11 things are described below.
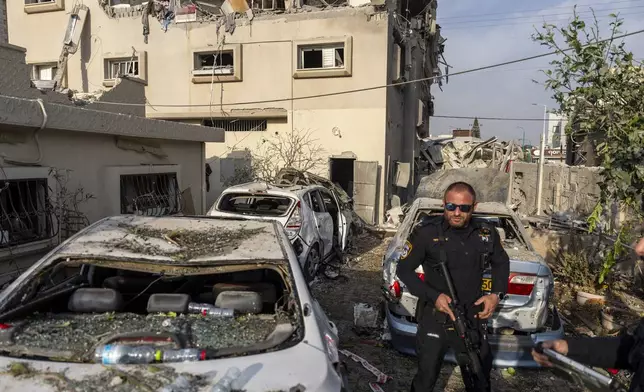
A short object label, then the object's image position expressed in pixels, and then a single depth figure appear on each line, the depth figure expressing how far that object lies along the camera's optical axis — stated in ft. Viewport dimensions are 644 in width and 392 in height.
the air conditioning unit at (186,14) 47.55
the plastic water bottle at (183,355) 6.74
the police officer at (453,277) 9.48
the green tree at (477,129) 160.40
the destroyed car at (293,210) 22.09
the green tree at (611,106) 13.21
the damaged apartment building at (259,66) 43.32
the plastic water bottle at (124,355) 6.68
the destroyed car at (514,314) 12.56
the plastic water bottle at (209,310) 8.95
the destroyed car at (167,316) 6.38
